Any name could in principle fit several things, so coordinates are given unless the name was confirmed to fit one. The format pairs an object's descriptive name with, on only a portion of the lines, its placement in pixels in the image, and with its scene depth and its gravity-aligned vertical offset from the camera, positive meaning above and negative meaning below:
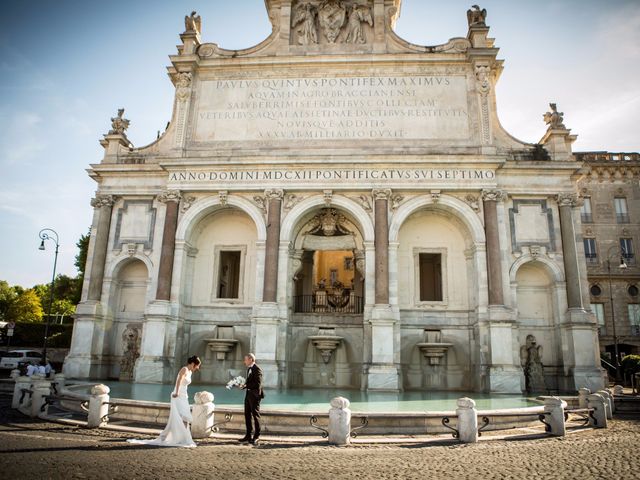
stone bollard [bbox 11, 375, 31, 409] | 13.99 -1.21
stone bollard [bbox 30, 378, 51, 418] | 12.50 -1.32
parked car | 32.07 -0.84
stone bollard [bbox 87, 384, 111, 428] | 11.38 -1.37
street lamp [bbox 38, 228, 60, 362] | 28.19 +5.64
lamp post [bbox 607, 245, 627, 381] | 37.89 +8.57
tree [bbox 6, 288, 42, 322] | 62.23 +4.55
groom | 10.18 -1.06
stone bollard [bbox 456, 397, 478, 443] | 10.59 -1.41
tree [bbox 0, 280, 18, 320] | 65.35 +6.45
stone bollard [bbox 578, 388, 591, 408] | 14.55 -1.10
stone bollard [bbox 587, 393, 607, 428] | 12.78 -1.41
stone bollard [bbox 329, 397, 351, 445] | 10.14 -1.44
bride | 9.60 -1.39
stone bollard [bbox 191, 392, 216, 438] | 10.52 -1.40
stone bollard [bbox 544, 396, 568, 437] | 11.41 -1.31
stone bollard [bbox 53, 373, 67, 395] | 15.99 -1.17
